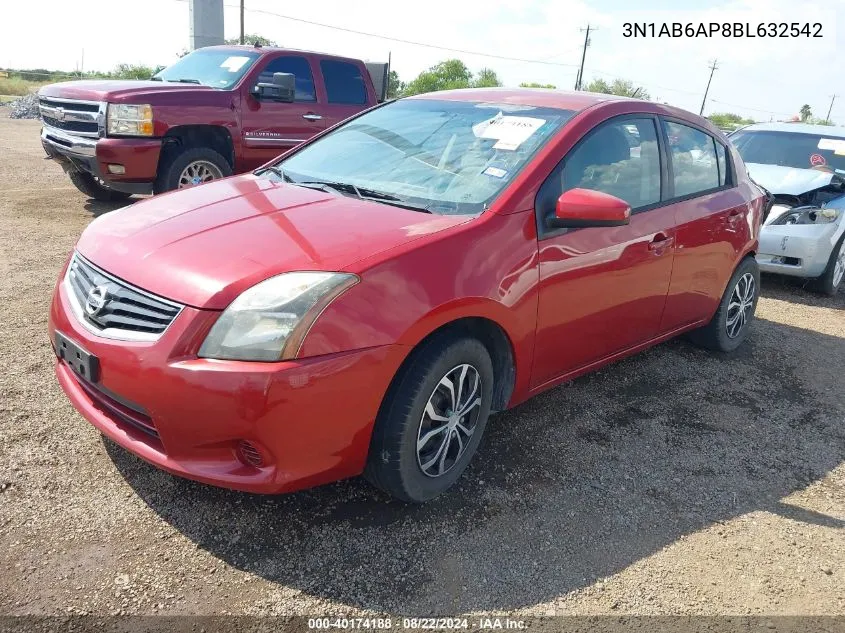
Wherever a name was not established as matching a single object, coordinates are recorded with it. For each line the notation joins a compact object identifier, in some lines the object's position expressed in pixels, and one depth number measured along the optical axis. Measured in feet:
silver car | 21.59
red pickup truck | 22.35
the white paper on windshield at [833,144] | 24.89
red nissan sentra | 7.59
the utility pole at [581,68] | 181.94
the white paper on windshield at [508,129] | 10.80
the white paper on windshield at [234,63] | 25.68
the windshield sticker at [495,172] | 10.20
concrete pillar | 114.11
